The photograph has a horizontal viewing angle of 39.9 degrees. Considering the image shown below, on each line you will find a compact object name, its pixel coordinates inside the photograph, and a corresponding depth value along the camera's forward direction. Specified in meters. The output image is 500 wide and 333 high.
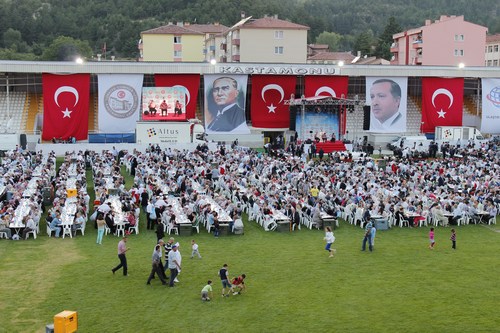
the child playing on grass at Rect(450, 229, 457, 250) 22.01
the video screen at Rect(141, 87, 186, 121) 47.41
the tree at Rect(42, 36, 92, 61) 108.19
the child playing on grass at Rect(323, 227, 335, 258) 20.73
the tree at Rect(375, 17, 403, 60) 119.19
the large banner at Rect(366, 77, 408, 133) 52.00
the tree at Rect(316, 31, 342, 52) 145.26
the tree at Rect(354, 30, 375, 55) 123.78
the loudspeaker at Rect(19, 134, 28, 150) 45.19
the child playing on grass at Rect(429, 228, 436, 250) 21.86
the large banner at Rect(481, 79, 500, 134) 54.06
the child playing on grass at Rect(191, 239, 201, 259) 20.25
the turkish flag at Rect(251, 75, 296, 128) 52.84
